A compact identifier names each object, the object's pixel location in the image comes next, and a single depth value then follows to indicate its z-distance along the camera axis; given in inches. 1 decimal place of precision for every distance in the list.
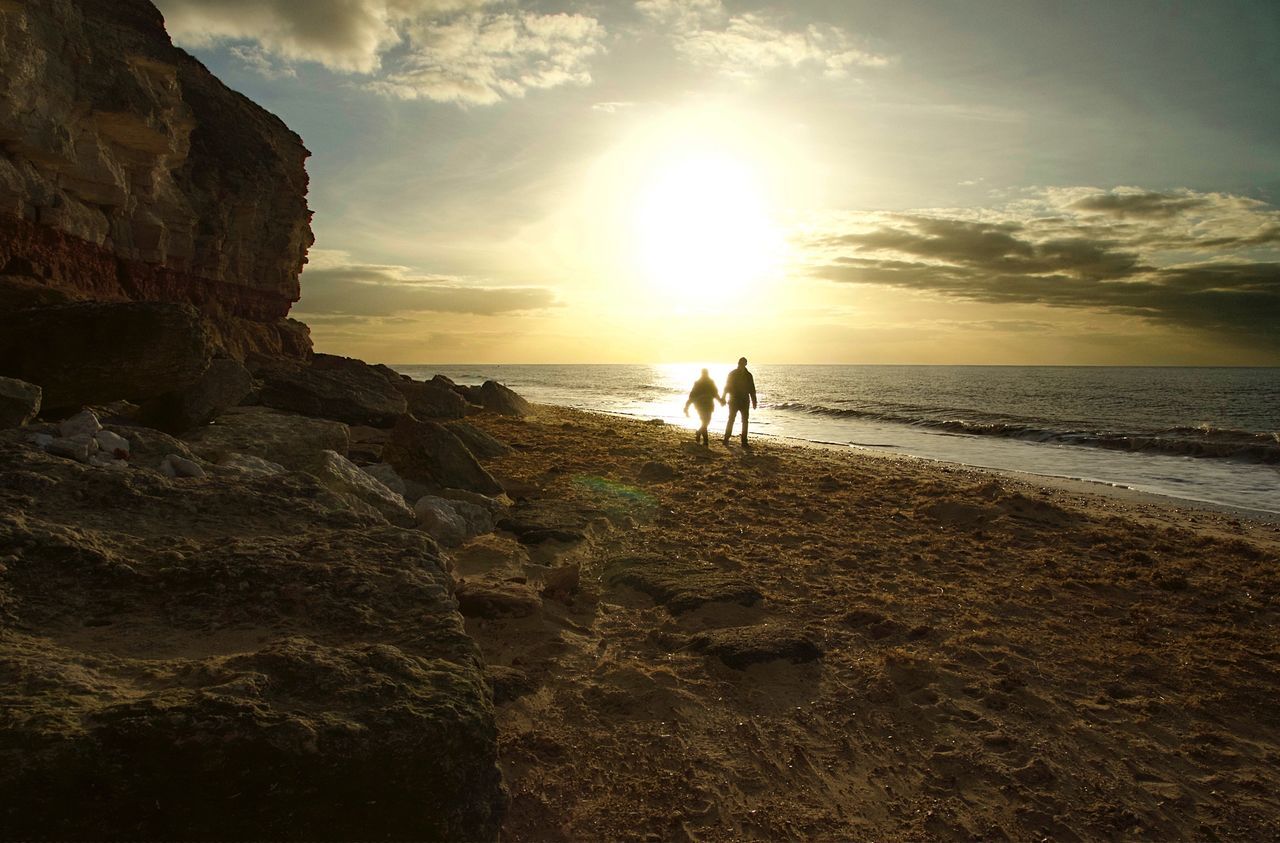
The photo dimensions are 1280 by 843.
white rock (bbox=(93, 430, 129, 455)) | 212.5
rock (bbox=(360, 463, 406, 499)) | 300.2
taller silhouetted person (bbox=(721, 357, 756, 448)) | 651.5
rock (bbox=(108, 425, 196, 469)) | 220.2
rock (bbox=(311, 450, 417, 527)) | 242.4
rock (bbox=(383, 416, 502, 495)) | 335.6
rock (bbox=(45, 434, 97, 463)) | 194.2
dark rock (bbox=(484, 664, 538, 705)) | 154.7
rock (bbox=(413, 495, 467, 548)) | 264.1
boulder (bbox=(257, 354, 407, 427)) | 457.4
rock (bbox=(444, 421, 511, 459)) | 468.1
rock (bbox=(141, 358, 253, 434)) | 316.8
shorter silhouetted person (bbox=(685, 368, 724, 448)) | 661.9
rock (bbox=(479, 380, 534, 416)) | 898.7
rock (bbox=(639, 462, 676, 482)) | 446.6
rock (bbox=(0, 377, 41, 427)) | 219.8
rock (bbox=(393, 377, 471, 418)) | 721.6
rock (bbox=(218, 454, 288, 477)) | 233.7
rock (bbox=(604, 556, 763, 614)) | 220.1
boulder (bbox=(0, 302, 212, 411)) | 271.9
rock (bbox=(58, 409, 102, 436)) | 222.7
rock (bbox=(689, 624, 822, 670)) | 180.5
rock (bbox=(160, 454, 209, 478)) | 202.5
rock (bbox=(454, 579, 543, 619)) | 196.1
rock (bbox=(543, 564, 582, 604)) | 215.6
